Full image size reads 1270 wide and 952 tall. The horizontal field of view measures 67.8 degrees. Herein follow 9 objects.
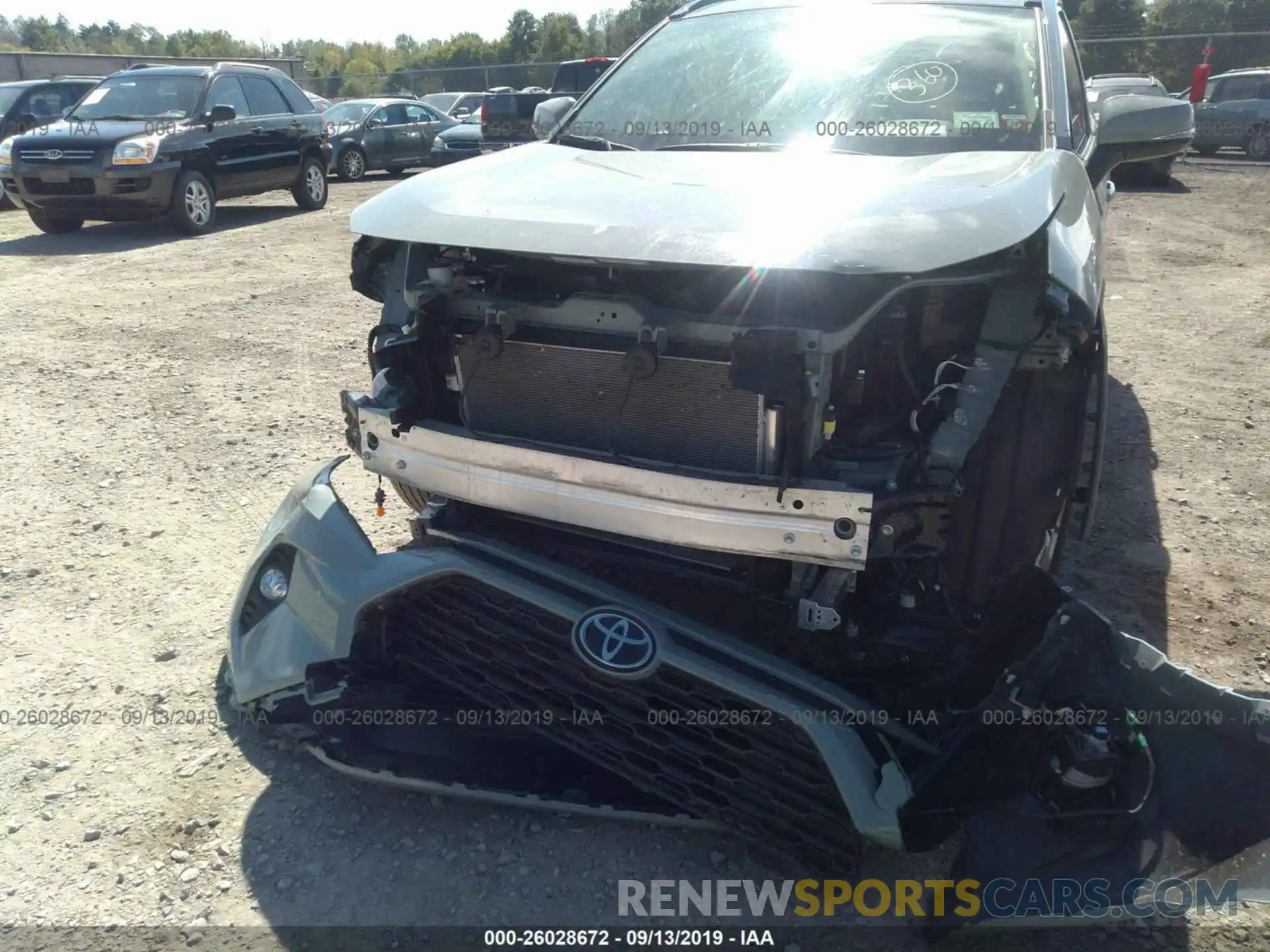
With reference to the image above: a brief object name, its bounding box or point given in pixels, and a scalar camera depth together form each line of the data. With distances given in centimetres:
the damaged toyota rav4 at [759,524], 204
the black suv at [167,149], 948
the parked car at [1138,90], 494
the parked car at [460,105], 2117
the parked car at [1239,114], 1661
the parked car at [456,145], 1620
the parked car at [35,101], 1234
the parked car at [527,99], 1400
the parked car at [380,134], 1570
